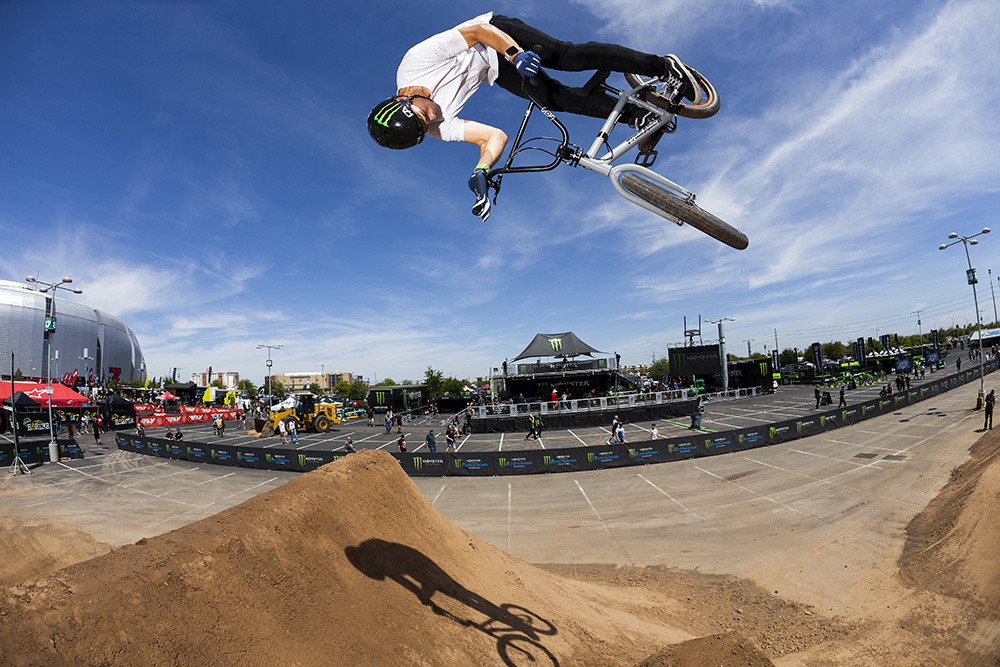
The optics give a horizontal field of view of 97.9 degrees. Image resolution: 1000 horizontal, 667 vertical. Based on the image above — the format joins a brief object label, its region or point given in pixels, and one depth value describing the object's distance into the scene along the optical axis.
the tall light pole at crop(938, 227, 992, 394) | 27.44
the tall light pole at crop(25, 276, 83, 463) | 23.59
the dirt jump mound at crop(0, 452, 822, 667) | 4.83
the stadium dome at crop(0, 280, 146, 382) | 119.56
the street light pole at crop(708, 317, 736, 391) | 47.91
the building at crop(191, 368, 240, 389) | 170.79
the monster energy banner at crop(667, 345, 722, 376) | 47.62
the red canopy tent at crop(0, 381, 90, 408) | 35.56
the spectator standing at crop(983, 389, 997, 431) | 21.51
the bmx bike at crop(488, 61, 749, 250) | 4.17
